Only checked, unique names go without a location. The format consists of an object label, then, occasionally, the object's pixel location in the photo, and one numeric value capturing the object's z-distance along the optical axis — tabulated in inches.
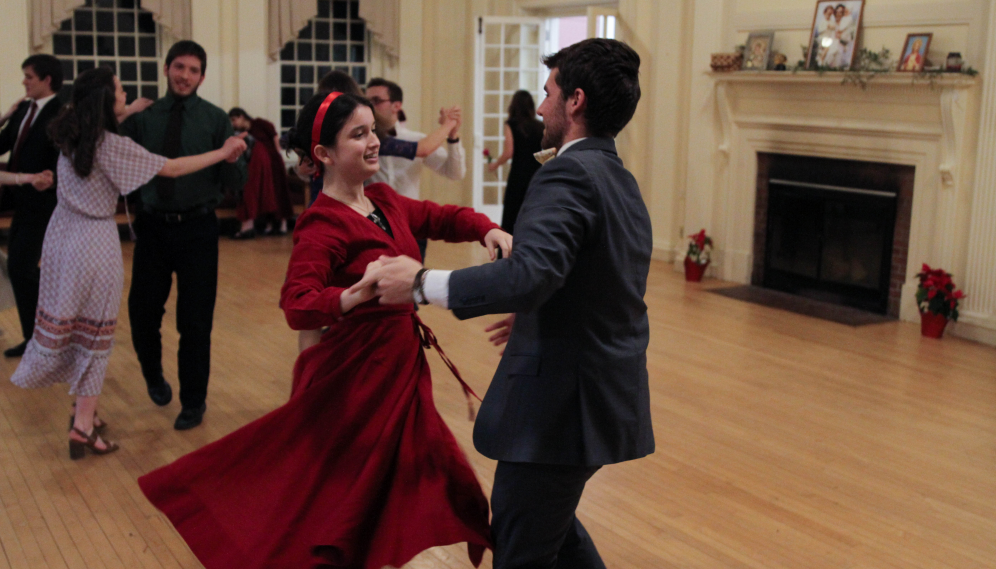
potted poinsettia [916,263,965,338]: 233.3
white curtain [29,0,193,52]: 344.5
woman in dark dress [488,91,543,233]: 294.0
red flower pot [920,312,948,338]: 234.8
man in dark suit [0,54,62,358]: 180.4
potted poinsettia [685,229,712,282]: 299.3
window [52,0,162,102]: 369.1
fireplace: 257.3
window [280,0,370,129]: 411.2
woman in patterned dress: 139.8
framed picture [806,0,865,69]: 256.8
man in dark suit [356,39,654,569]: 72.9
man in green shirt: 156.6
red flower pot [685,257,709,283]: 300.2
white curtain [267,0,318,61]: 387.9
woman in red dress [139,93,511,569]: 87.0
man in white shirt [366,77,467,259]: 183.0
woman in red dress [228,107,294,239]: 361.4
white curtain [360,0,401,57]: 405.7
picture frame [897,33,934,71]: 238.4
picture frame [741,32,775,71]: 279.7
